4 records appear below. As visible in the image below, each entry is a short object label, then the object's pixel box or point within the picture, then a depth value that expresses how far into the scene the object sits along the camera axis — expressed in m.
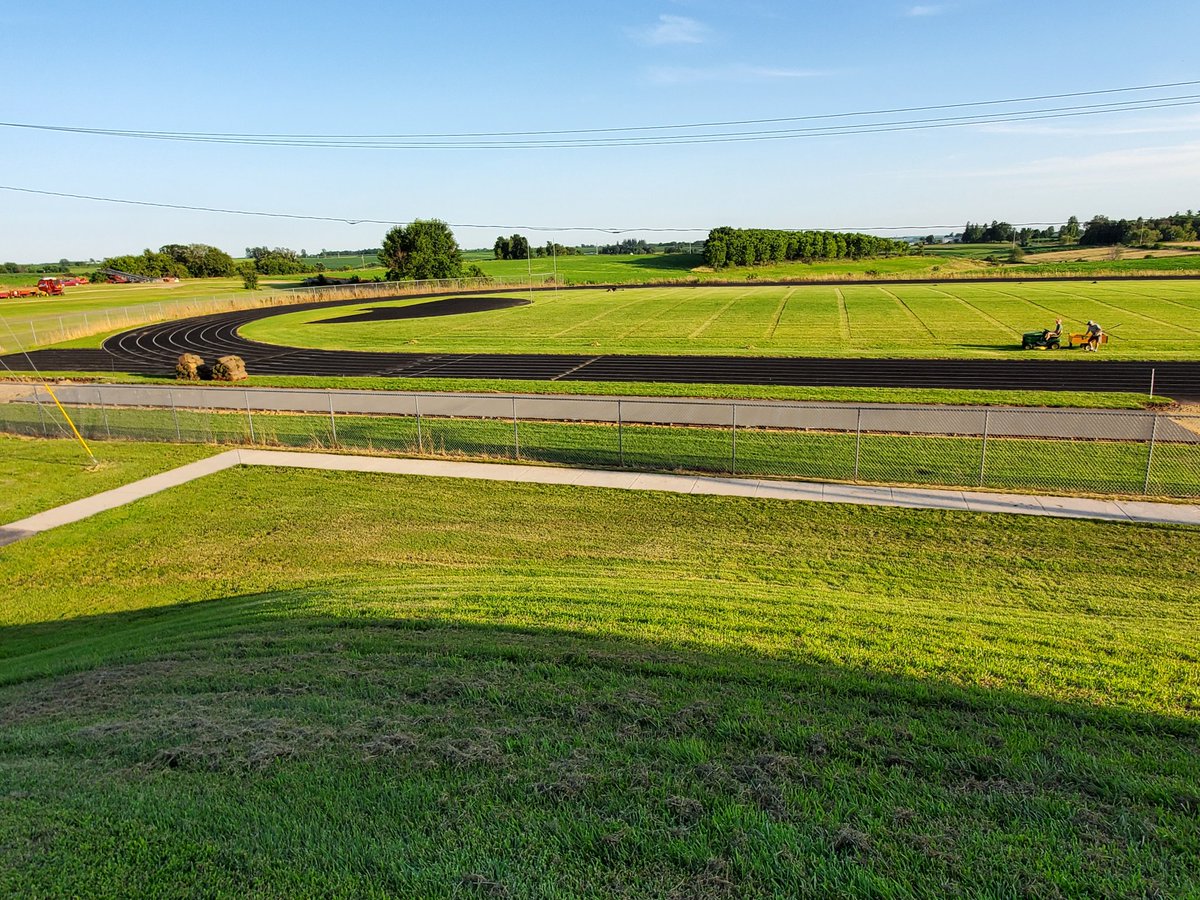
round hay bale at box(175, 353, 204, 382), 36.31
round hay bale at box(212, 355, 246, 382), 35.25
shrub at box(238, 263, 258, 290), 99.75
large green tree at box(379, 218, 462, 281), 99.00
